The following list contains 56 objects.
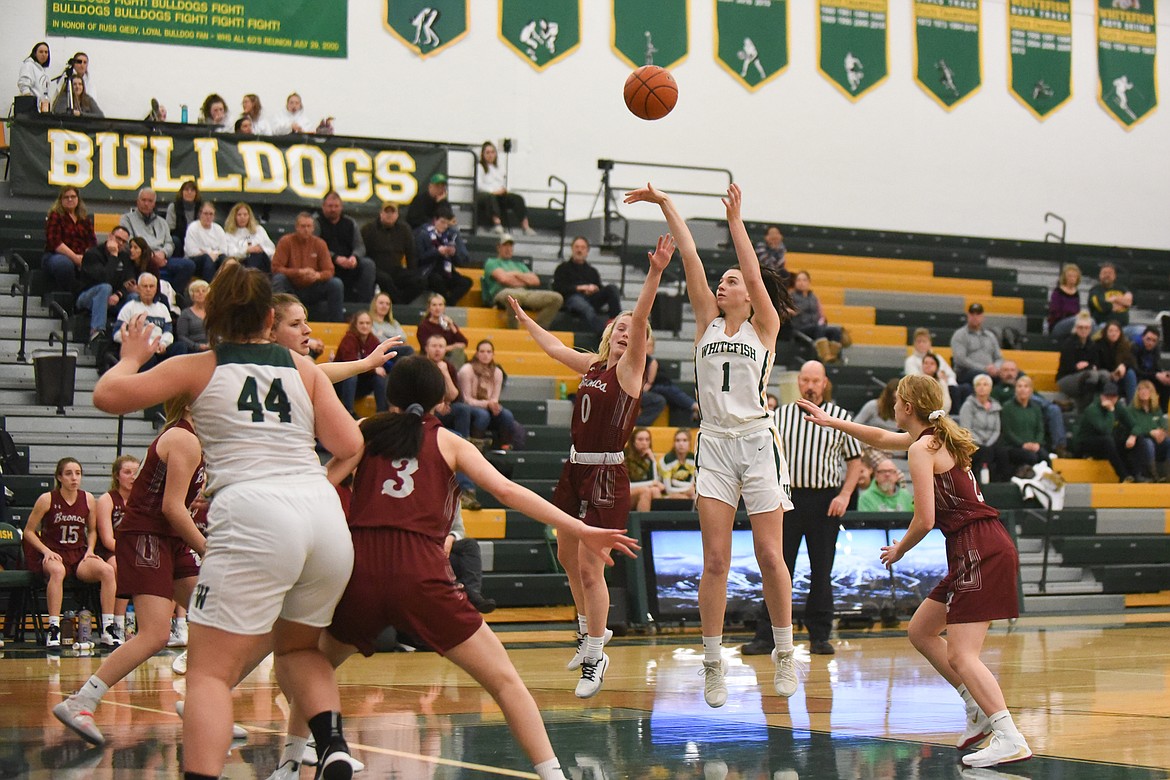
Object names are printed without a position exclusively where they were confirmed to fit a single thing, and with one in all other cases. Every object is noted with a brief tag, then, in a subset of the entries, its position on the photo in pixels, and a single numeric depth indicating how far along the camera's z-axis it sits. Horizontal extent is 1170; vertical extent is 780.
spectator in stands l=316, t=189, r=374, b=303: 15.48
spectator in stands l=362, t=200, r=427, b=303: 16.00
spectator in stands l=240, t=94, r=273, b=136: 17.84
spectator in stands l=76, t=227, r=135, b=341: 13.70
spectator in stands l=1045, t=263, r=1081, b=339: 19.73
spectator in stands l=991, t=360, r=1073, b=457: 16.55
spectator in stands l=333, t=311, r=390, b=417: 13.16
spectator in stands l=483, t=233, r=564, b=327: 15.95
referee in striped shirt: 9.87
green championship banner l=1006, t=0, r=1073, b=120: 23.08
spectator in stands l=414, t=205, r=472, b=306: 16.23
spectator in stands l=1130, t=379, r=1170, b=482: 16.80
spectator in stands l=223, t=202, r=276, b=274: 14.80
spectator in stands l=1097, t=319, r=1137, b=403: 17.83
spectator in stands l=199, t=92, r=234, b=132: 17.27
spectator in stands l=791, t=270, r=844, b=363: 17.44
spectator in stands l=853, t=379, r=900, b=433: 14.98
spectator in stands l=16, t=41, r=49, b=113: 16.80
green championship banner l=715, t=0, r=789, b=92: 21.30
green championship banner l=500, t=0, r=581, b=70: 20.00
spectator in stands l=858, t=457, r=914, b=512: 13.22
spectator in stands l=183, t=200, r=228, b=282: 14.42
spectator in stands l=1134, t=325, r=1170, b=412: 18.18
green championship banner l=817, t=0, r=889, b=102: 22.03
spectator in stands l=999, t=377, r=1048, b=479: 15.95
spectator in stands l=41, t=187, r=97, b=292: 14.35
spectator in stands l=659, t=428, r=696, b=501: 13.22
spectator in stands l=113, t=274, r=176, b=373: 12.90
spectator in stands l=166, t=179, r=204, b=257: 15.15
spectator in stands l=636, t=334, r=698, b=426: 14.92
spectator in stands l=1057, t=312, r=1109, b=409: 18.00
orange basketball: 8.37
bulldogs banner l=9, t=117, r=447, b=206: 16.27
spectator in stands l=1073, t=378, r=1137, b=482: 16.80
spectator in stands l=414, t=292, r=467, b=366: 14.07
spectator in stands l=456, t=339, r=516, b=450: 13.80
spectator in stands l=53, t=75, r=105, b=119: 16.59
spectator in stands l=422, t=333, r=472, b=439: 13.18
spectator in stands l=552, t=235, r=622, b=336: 16.41
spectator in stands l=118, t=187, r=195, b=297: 14.28
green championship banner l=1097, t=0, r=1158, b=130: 23.62
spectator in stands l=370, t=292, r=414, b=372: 14.00
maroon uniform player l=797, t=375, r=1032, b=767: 5.73
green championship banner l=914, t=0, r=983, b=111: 22.58
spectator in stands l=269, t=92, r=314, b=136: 18.02
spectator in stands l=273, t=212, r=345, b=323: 14.52
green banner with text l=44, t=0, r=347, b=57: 17.75
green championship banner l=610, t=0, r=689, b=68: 20.64
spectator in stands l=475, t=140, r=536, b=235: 18.62
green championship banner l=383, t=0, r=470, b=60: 19.41
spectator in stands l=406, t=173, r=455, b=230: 17.05
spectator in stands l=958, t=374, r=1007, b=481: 15.55
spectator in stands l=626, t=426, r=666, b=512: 13.05
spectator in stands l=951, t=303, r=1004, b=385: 17.19
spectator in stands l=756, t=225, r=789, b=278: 18.23
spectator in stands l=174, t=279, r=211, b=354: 13.16
